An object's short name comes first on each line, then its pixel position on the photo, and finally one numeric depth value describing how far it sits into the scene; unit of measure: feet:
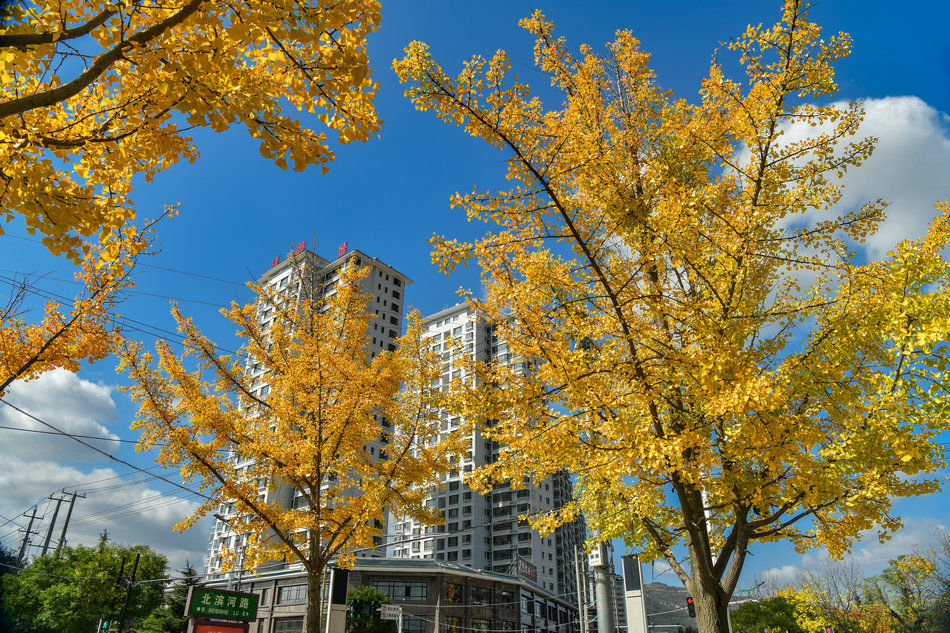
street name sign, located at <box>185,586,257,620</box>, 34.90
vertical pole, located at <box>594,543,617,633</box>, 25.20
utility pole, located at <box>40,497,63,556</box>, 142.41
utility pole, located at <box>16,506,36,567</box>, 143.29
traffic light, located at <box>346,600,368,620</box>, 60.54
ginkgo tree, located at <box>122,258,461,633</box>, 28.71
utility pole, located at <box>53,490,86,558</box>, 147.23
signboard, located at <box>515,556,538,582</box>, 156.43
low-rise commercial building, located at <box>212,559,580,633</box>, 119.14
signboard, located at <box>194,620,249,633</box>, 34.94
